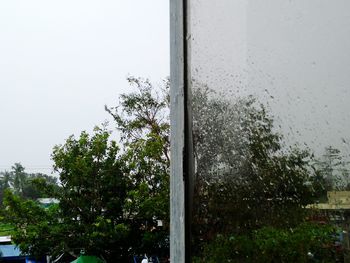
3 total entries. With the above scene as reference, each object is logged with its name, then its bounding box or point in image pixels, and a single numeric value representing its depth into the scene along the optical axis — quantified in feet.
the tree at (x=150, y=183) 25.40
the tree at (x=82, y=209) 25.38
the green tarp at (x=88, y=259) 24.07
